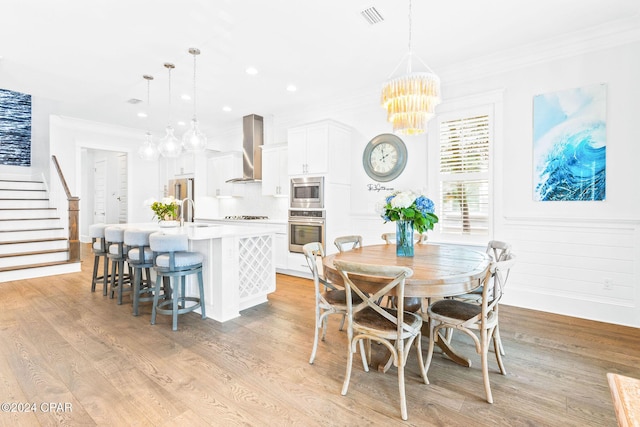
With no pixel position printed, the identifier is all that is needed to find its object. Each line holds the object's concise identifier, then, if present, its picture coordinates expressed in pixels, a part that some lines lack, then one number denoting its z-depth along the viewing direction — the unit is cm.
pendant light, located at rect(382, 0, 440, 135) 245
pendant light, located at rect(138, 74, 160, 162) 433
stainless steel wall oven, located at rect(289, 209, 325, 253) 480
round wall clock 456
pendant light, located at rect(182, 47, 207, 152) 391
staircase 498
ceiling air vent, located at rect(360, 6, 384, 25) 287
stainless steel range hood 609
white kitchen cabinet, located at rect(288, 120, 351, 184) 475
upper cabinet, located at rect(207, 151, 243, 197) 666
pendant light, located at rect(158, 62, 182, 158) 407
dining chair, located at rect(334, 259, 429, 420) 177
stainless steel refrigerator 732
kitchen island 323
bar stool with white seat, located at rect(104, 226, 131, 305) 366
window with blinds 387
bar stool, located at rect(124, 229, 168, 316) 332
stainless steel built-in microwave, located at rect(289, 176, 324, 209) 481
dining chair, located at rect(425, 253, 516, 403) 191
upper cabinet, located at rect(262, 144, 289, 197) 559
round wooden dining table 184
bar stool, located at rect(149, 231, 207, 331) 300
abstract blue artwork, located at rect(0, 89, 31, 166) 622
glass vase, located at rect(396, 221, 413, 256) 252
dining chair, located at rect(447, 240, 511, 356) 243
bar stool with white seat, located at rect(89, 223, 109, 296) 404
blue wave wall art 324
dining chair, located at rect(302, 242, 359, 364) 229
